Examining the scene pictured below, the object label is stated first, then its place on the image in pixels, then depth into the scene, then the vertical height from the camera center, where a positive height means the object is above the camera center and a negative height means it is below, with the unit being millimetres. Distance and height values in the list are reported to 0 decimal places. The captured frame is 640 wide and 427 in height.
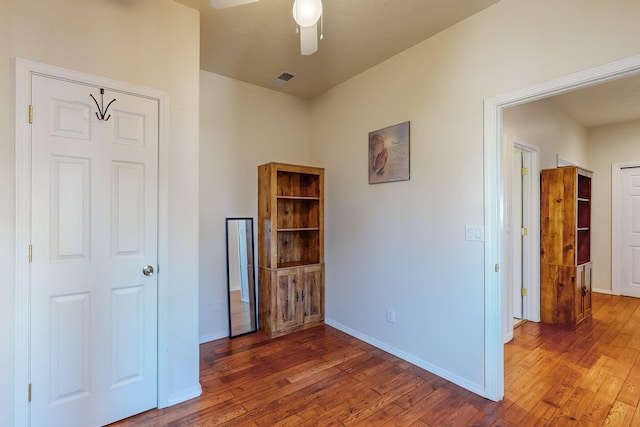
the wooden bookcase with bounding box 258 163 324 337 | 3326 -410
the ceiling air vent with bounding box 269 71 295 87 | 3291 +1529
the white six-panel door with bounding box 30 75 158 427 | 1718 -260
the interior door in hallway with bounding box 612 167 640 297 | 4801 -263
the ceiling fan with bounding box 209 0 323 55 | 1418 +980
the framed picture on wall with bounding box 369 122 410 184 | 2801 +593
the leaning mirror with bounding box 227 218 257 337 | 3344 -725
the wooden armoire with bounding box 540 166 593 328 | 3545 -499
